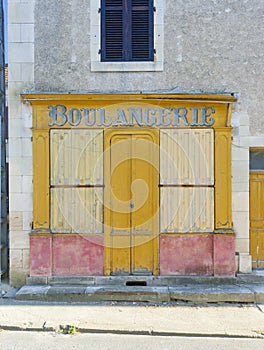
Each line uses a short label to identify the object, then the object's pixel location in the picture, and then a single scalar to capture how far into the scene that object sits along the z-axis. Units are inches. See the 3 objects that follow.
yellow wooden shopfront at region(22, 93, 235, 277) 253.9
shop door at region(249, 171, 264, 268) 264.2
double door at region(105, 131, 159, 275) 255.6
